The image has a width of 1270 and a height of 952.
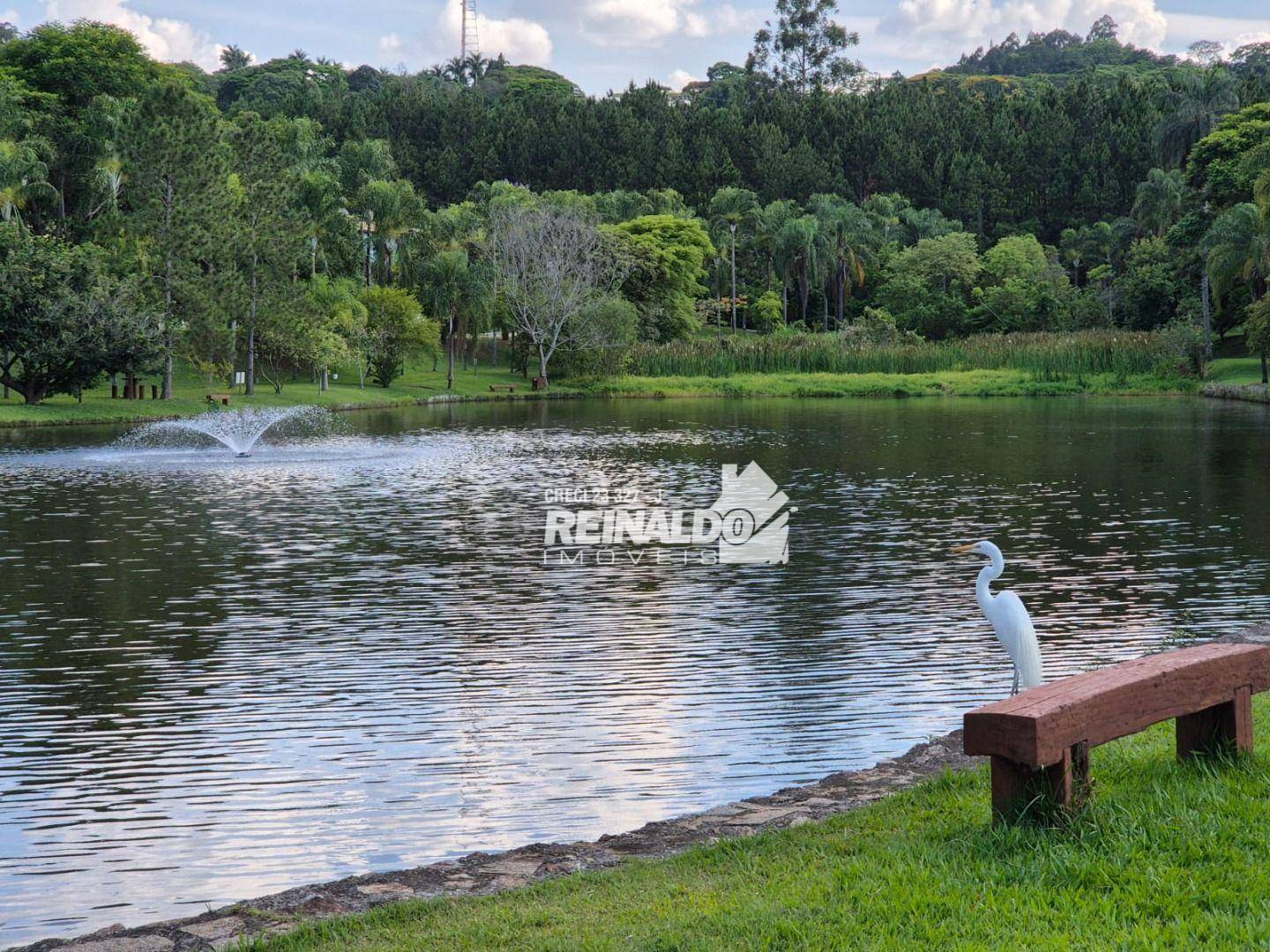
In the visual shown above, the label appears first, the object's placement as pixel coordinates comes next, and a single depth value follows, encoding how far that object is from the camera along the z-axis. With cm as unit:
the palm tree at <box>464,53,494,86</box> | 19262
